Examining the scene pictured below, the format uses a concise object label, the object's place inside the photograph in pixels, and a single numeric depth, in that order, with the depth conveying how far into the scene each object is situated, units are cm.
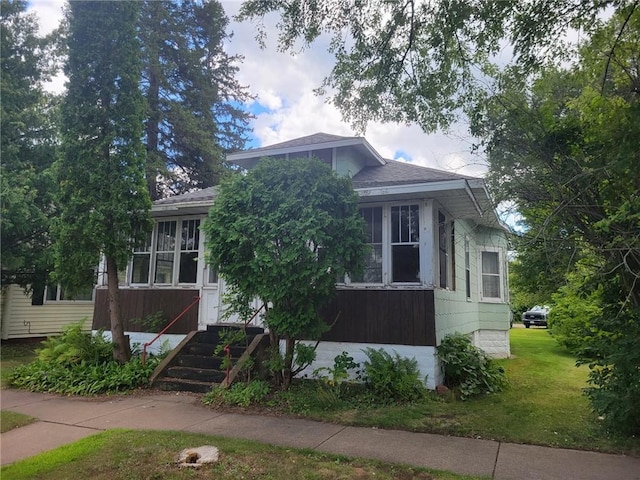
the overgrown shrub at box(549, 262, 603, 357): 1175
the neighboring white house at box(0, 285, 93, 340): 1473
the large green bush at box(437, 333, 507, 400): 761
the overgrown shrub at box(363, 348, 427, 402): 685
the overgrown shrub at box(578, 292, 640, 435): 479
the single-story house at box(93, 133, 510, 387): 763
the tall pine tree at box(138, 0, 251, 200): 1983
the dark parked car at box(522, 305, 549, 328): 3019
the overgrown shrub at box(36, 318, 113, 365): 853
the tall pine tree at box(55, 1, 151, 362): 847
